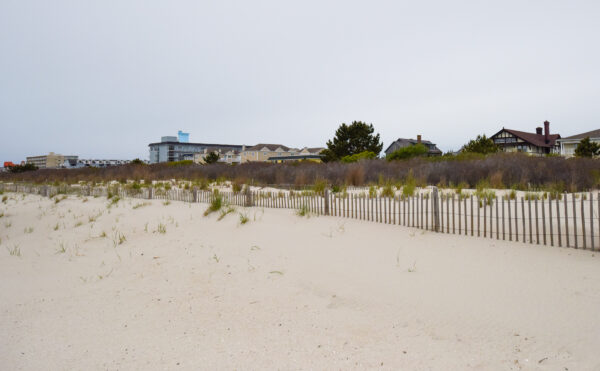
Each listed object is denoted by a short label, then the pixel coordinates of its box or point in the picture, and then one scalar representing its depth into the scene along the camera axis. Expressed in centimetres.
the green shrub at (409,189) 1075
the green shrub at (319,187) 1190
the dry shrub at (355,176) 1612
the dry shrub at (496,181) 1275
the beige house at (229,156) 9275
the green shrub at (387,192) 1151
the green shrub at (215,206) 1005
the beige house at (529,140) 5288
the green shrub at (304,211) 912
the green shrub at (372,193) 1129
